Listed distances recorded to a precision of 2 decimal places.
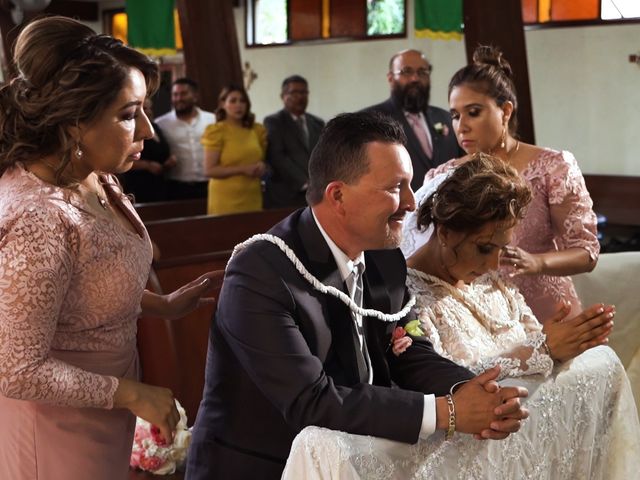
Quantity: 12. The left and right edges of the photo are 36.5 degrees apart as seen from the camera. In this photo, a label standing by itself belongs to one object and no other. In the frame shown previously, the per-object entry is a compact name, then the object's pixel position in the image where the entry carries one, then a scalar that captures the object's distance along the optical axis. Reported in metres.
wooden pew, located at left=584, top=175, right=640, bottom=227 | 9.45
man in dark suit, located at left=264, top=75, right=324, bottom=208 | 7.04
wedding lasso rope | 1.93
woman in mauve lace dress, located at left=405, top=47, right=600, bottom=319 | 3.07
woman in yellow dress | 6.22
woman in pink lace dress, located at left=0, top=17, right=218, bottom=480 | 1.73
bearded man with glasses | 5.32
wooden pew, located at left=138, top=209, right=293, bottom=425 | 3.05
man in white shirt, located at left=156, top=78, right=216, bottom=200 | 6.98
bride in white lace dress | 2.20
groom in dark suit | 1.84
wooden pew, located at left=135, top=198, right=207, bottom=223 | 6.01
